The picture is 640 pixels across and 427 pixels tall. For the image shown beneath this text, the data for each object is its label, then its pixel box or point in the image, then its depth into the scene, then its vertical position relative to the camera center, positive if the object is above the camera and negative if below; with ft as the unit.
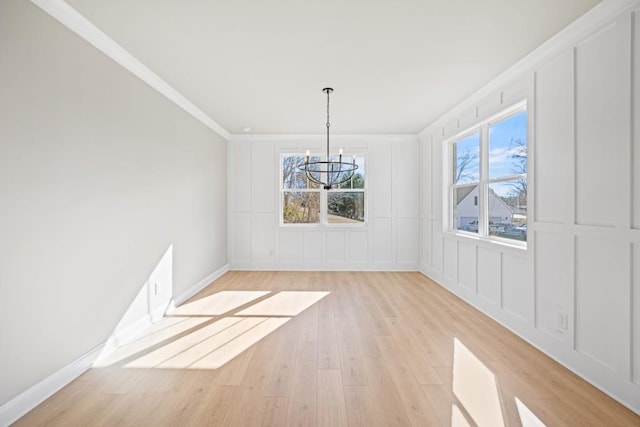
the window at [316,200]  19.88 +0.50
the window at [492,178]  10.40 +1.17
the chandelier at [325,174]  19.40 +2.11
